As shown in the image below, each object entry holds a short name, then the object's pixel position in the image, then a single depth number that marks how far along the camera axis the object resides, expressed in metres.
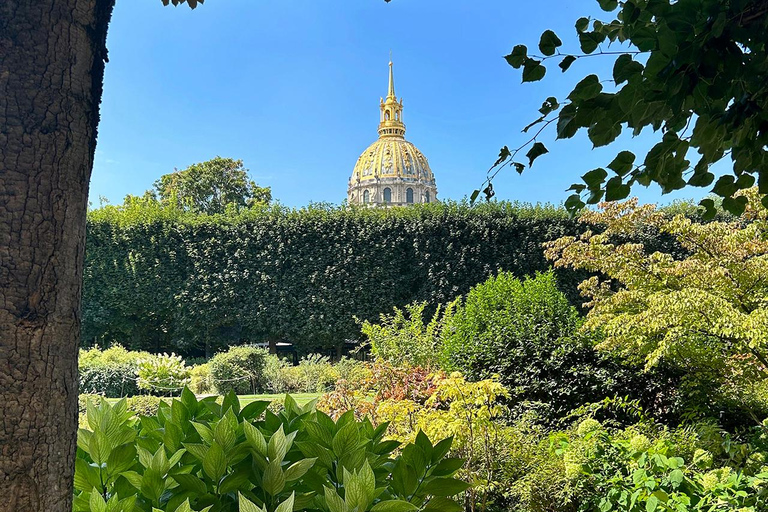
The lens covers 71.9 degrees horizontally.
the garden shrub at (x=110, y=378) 11.01
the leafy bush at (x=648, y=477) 2.88
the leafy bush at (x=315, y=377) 11.38
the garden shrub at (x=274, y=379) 12.08
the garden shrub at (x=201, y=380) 11.75
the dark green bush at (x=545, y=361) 6.08
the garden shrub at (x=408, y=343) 8.20
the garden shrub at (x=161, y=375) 10.76
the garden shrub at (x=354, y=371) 7.28
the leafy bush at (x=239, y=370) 11.61
